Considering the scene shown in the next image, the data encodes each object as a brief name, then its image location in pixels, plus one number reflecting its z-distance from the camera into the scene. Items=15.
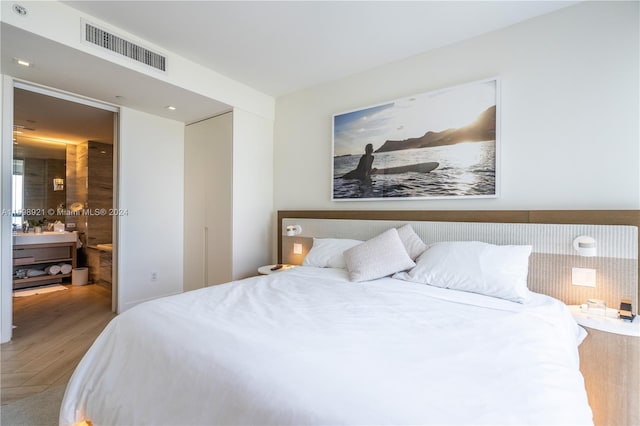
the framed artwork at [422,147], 2.38
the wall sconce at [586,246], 1.78
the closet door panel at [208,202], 3.48
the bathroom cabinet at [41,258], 4.45
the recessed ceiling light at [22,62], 2.30
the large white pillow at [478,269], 1.83
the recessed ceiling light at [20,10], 1.91
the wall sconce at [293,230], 3.36
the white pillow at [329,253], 2.73
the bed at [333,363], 0.80
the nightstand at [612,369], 1.46
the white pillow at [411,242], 2.42
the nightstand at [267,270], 3.16
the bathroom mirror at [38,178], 4.48
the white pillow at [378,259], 2.24
